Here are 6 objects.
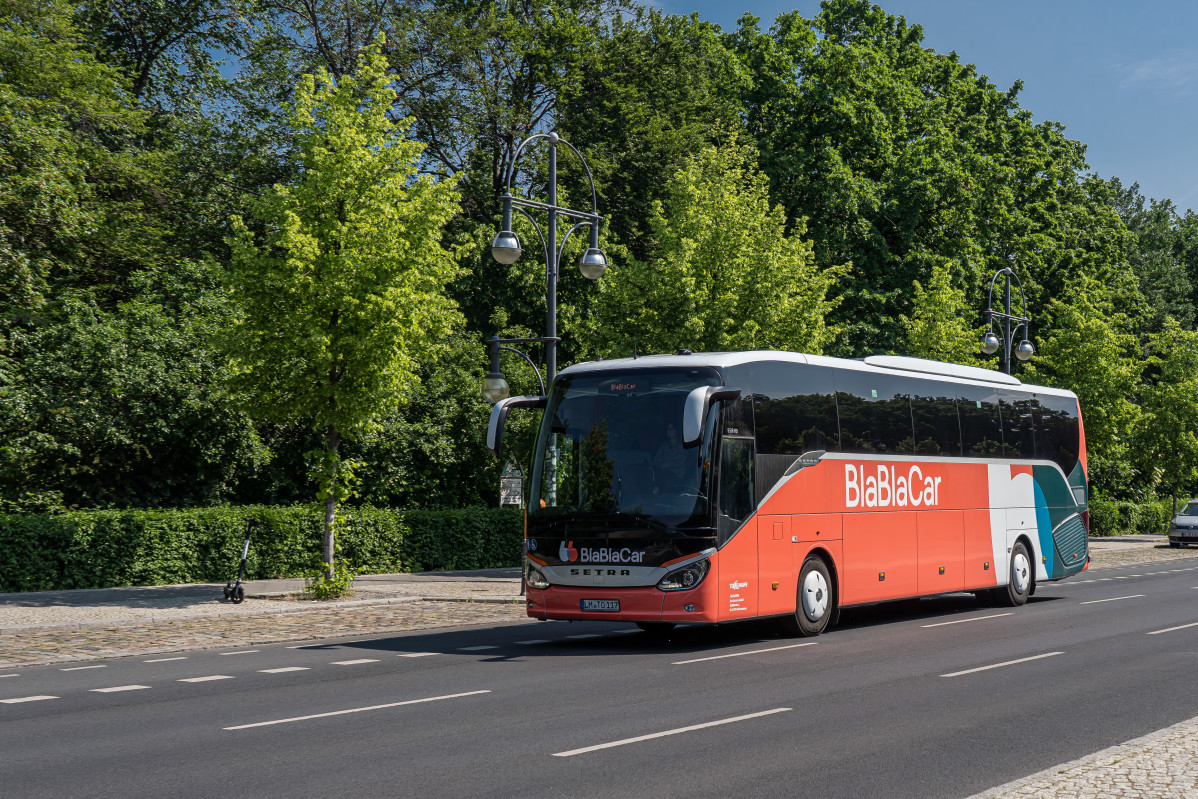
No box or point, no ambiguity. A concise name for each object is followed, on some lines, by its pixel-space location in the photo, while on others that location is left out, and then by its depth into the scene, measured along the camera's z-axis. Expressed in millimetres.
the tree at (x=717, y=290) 27969
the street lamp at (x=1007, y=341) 34062
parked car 42469
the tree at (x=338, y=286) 20234
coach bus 13414
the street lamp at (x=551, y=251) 19594
